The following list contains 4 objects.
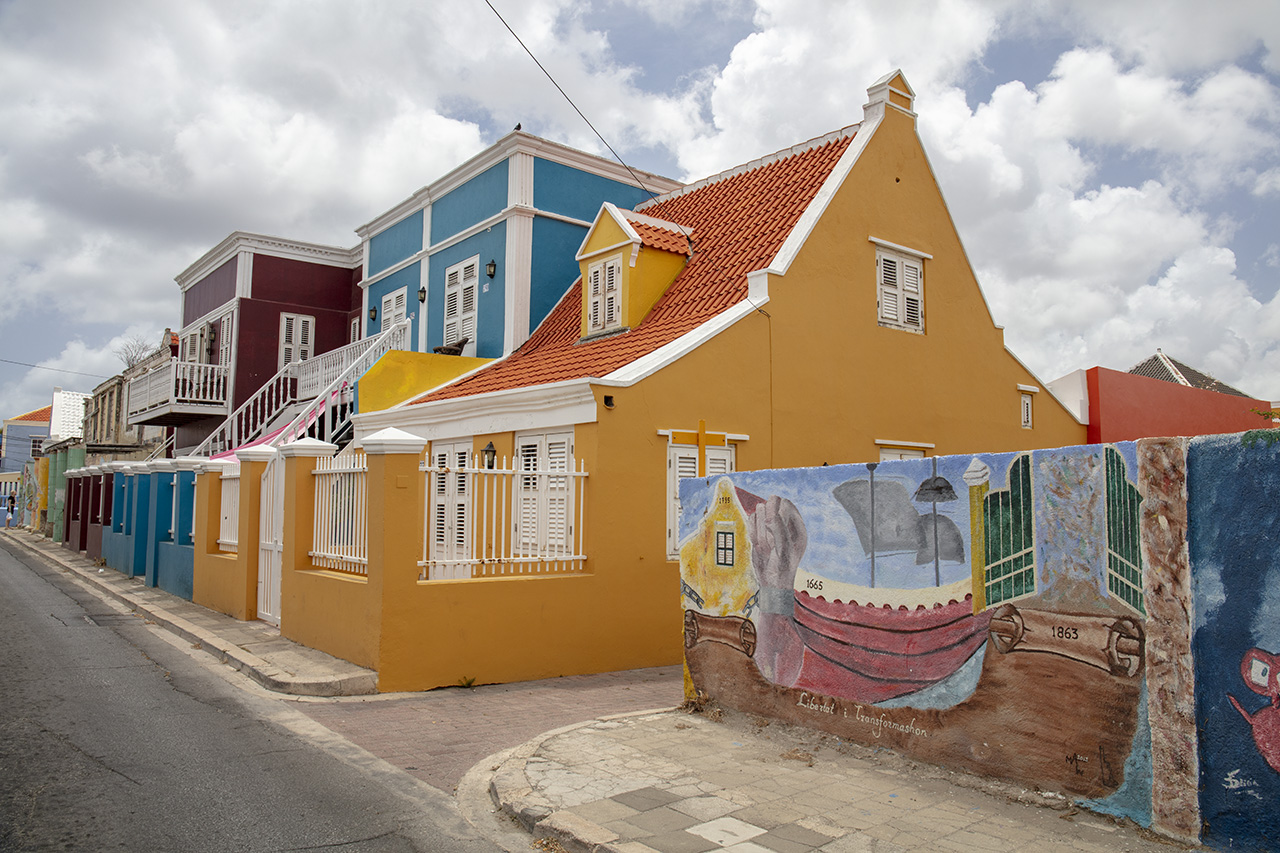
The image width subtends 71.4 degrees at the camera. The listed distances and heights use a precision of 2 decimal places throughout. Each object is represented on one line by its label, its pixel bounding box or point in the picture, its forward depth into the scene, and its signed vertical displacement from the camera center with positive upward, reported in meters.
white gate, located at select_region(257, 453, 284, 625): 11.66 -0.67
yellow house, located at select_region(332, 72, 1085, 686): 9.66 +1.57
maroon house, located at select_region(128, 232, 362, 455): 22.50 +4.53
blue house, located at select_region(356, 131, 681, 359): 16.34 +4.97
